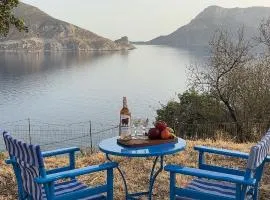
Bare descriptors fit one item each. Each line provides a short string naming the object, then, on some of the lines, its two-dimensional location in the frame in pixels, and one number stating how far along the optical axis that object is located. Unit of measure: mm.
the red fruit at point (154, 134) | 4121
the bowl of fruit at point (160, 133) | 4113
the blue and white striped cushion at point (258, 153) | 3266
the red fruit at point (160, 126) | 4156
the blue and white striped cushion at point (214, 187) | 3639
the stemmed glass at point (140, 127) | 4350
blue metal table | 3725
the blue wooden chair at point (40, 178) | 3256
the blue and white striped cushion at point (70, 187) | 3684
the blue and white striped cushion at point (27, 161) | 3219
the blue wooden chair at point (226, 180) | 3275
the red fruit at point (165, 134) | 4102
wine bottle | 4158
